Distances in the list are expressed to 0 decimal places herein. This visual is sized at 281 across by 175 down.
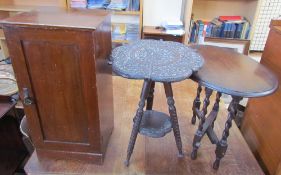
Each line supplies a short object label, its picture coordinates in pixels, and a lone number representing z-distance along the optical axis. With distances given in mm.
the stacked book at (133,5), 2354
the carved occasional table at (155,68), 973
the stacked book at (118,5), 2367
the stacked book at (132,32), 2533
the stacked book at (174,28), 2379
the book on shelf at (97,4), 2359
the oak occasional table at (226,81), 993
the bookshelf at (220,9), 2513
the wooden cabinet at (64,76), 936
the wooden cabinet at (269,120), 1361
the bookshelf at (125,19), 2373
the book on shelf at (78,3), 2348
